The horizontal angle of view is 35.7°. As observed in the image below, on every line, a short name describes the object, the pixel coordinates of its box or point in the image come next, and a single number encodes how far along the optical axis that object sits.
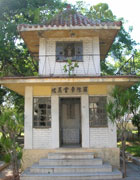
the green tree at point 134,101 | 8.44
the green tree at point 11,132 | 8.17
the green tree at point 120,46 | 17.78
